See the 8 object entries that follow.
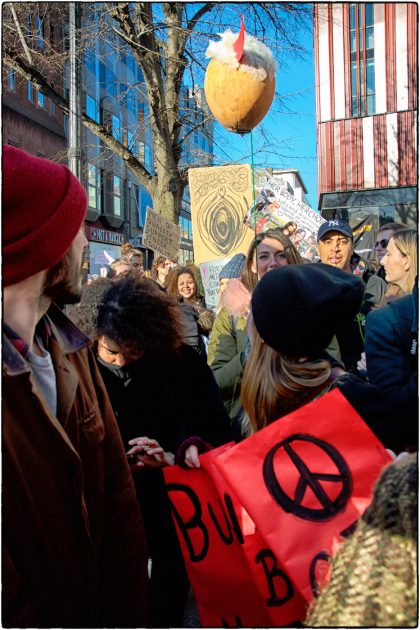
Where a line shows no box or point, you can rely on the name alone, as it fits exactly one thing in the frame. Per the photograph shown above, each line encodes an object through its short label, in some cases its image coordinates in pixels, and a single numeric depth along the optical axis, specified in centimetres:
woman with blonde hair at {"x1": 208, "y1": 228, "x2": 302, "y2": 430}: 334
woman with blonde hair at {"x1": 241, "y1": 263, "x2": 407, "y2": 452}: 166
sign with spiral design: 581
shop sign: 2879
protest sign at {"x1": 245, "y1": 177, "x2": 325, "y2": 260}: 604
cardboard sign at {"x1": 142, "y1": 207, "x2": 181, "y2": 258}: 634
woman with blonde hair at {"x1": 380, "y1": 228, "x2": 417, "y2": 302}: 332
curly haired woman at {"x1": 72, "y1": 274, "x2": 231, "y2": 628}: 240
